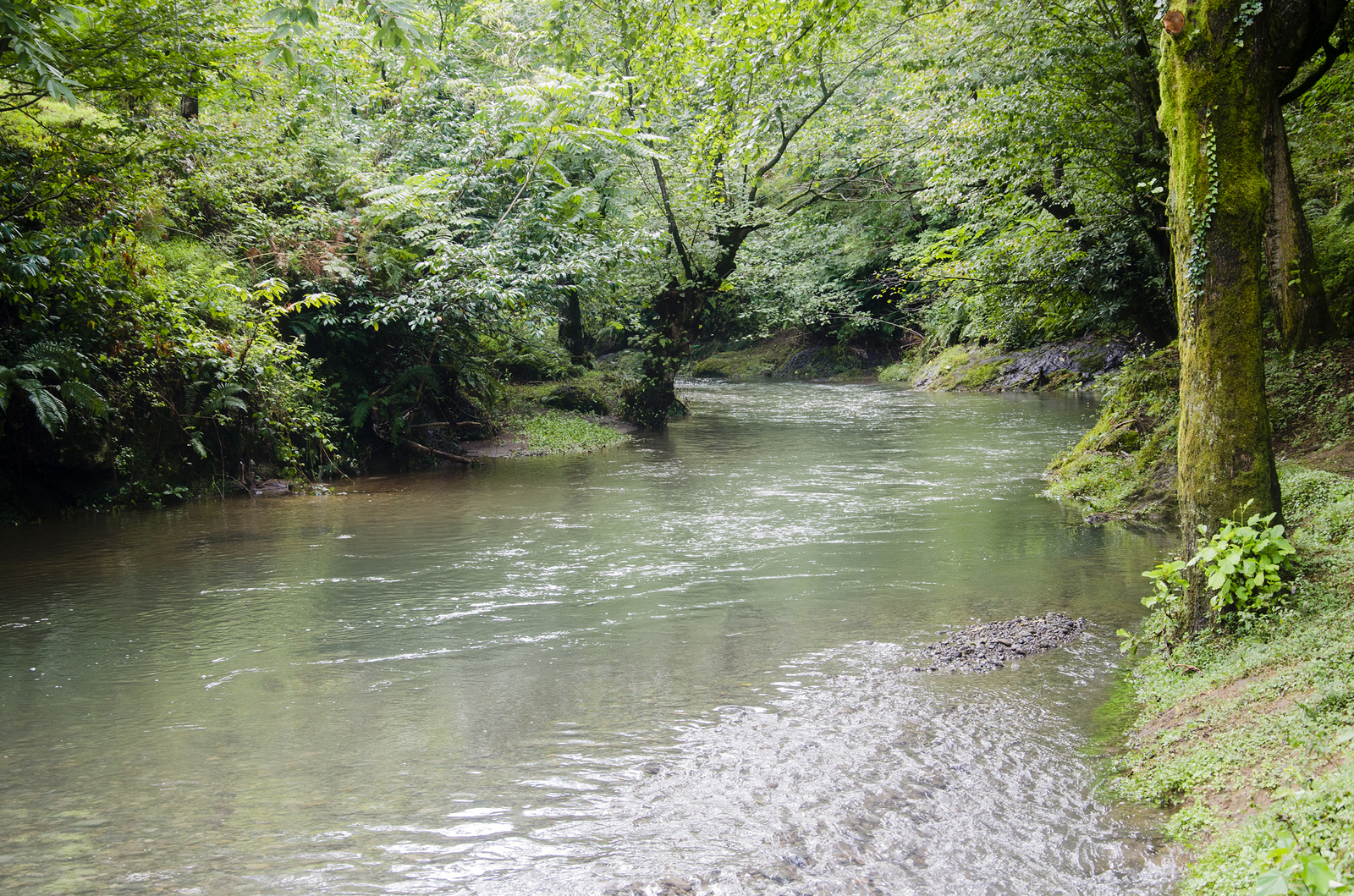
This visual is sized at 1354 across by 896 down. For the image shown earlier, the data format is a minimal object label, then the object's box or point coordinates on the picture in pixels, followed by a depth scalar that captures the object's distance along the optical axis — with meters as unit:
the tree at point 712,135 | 8.84
